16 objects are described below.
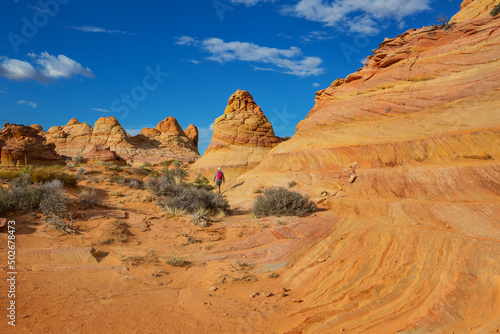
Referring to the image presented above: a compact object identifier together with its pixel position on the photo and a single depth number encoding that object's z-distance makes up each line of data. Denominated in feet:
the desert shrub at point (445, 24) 48.83
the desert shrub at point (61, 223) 25.89
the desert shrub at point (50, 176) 45.02
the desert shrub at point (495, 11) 43.96
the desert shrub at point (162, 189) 44.70
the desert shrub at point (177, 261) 22.48
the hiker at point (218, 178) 57.67
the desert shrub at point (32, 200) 27.76
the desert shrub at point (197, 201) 38.04
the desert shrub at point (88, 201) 34.91
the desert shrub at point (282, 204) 33.35
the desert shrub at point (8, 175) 47.32
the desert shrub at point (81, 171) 60.94
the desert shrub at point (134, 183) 56.18
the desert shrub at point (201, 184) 56.87
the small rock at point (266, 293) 18.66
